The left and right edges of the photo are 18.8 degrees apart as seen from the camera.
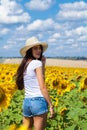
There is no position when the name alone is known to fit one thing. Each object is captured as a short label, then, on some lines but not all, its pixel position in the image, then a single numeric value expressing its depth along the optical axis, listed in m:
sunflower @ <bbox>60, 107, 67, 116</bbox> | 3.60
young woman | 2.64
